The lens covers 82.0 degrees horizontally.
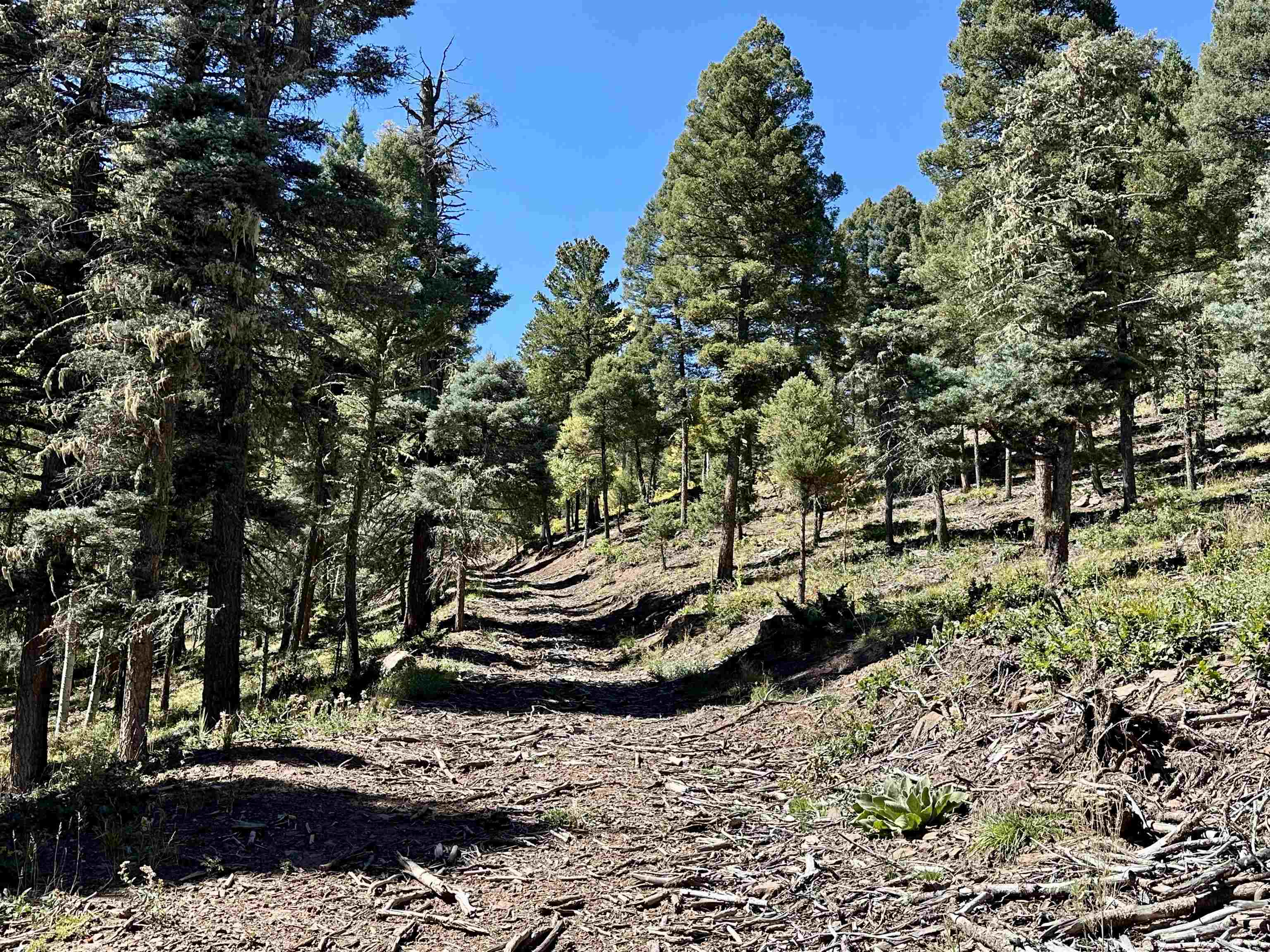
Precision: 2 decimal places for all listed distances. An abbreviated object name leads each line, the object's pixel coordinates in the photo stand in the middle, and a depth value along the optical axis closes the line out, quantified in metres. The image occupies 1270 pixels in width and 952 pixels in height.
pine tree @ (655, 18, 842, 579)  20.47
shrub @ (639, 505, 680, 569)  28.41
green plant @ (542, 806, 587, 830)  6.60
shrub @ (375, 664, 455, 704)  11.98
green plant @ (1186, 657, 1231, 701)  5.77
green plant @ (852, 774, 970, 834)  5.77
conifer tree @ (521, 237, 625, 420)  36.41
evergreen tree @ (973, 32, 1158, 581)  13.02
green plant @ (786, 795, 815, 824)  6.45
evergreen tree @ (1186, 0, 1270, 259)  24.56
